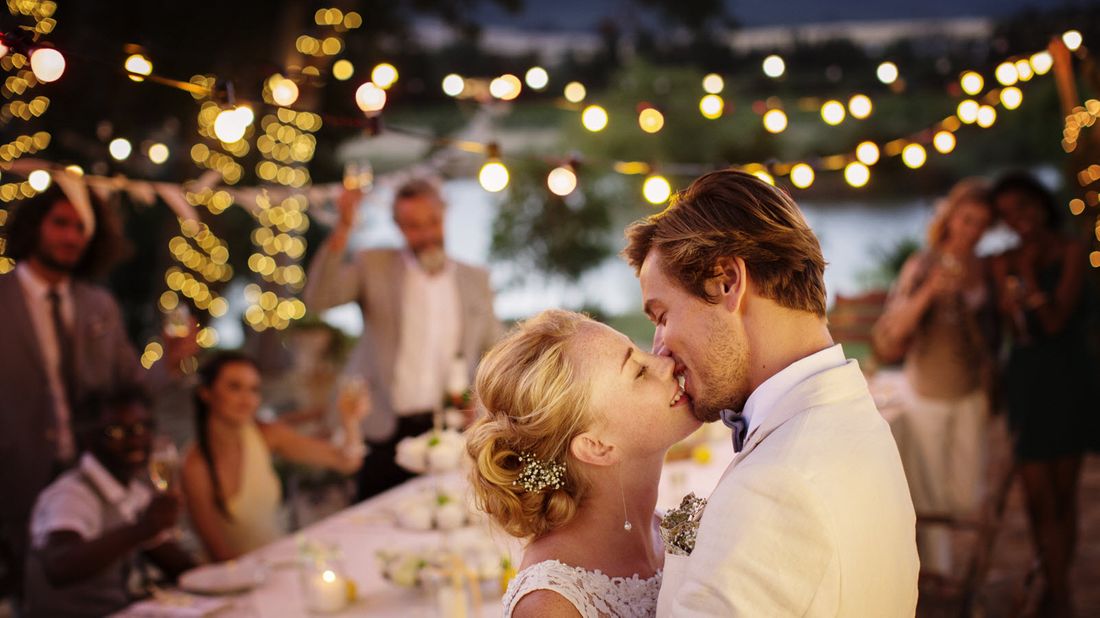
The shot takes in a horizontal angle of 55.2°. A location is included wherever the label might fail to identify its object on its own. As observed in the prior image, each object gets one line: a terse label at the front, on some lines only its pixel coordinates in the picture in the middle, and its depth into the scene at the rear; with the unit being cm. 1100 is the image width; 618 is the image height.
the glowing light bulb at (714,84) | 449
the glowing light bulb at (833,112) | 404
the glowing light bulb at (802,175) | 359
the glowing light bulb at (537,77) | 384
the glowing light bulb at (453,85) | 369
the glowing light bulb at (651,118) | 366
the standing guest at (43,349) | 380
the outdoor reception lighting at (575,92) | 435
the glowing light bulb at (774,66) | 414
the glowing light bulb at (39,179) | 305
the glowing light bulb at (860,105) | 405
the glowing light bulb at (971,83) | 406
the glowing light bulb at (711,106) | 410
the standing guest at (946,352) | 458
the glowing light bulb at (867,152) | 372
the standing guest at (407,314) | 445
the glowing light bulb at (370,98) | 283
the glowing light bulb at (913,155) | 364
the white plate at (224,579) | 268
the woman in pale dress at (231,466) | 360
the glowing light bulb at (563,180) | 311
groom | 128
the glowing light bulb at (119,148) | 306
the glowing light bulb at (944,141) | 383
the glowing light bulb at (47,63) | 202
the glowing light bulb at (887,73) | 414
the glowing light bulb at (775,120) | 417
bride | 171
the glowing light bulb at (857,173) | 367
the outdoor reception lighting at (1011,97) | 393
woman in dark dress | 438
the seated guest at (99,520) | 294
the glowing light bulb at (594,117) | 361
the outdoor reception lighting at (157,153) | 414
